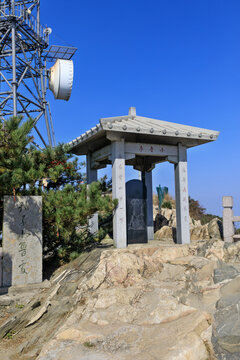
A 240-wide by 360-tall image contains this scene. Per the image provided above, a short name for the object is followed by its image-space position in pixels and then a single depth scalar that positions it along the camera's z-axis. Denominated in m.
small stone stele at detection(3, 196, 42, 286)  7.47
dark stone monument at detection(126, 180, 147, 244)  9.47
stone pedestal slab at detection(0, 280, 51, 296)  7.23
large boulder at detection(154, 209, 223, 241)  10.19
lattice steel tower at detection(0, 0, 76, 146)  15.18
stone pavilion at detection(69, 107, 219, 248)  8.05
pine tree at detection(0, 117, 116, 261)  7.25
